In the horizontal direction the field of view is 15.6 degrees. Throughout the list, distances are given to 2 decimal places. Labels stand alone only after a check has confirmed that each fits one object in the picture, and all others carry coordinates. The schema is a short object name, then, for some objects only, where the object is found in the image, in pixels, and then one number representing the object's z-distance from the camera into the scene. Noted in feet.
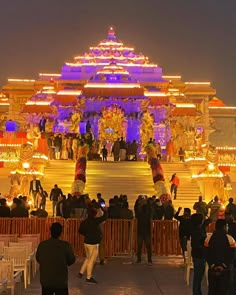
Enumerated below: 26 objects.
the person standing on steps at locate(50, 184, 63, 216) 89.20
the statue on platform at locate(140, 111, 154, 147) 160.97
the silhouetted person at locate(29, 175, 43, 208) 93.40
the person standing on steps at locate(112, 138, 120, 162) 129.99
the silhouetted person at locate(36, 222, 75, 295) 34.06
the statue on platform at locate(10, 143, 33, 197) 97.30
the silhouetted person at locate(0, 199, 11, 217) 65.72
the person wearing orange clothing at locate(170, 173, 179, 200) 101.13
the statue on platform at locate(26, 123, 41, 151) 128.67
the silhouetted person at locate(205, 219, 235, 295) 37.32
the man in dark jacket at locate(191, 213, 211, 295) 42.04
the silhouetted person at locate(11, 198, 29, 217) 66.49
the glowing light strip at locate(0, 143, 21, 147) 126.69
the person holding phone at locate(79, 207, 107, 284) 51.34
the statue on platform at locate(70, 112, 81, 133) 161.27
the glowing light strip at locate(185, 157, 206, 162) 115.56
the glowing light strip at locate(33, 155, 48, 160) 111.49
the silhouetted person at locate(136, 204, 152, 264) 62.34
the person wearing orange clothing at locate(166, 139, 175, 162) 139.44
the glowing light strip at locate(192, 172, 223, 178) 103.14
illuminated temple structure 160.15
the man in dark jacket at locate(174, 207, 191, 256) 58.70
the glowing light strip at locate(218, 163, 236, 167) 122.04
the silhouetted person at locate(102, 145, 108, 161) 130.21
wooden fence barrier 65.31
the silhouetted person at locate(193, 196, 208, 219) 74.82
